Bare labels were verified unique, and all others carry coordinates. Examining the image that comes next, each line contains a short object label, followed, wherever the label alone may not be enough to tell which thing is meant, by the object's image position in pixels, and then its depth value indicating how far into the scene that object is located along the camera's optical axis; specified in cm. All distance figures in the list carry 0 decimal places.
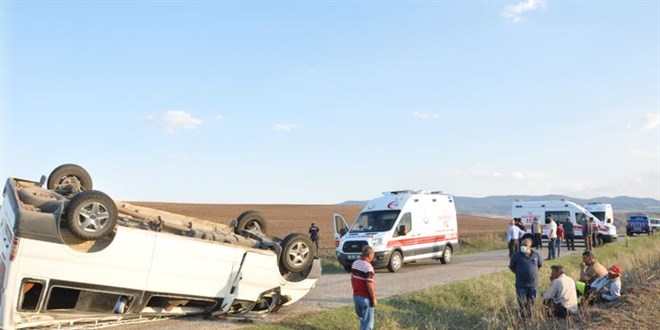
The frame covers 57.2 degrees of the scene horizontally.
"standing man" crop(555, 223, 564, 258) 2231
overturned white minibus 759
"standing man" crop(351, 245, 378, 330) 884
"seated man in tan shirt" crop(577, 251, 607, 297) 1308
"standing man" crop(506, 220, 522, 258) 1852
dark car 4284
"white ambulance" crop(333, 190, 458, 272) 1817
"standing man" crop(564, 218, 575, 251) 2609
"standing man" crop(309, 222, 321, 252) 2575
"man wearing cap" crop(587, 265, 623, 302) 1216
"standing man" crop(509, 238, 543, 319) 1087
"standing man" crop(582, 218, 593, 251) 2516
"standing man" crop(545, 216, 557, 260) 2112
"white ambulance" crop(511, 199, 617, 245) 2969
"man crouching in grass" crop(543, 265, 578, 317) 1112
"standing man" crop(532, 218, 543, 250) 2422
